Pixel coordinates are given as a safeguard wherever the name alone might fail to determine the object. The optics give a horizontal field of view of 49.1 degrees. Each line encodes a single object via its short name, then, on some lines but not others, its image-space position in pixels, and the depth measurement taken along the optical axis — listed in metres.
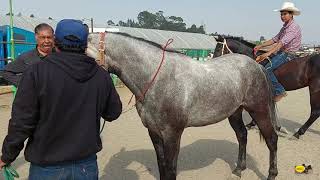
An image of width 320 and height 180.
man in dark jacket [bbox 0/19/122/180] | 1.99
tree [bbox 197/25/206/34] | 91.14
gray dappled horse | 3.39
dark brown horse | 7.30
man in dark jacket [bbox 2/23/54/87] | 3.52
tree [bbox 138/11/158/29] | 96.81
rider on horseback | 6.33
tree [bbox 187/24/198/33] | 93.07
